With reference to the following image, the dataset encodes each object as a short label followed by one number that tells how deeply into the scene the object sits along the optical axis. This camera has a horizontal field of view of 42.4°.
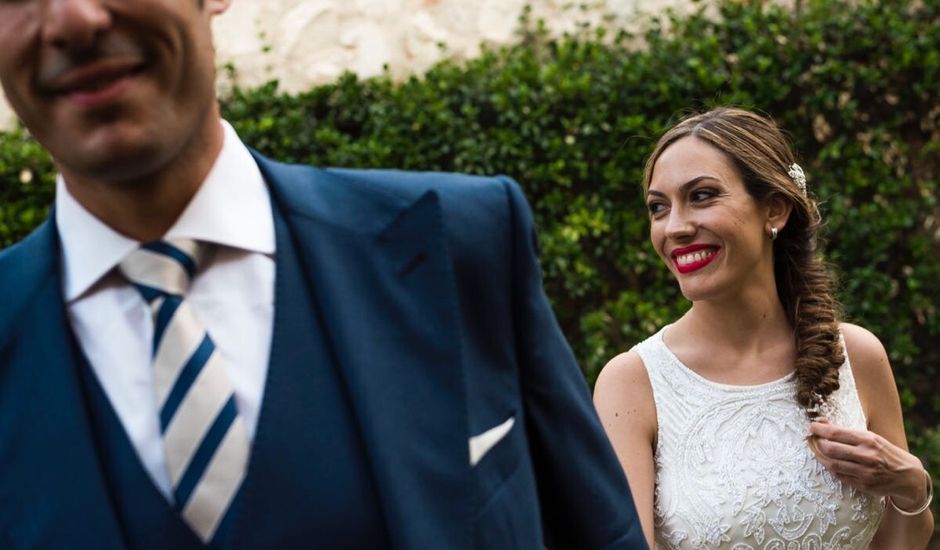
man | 1.52
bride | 3.61
